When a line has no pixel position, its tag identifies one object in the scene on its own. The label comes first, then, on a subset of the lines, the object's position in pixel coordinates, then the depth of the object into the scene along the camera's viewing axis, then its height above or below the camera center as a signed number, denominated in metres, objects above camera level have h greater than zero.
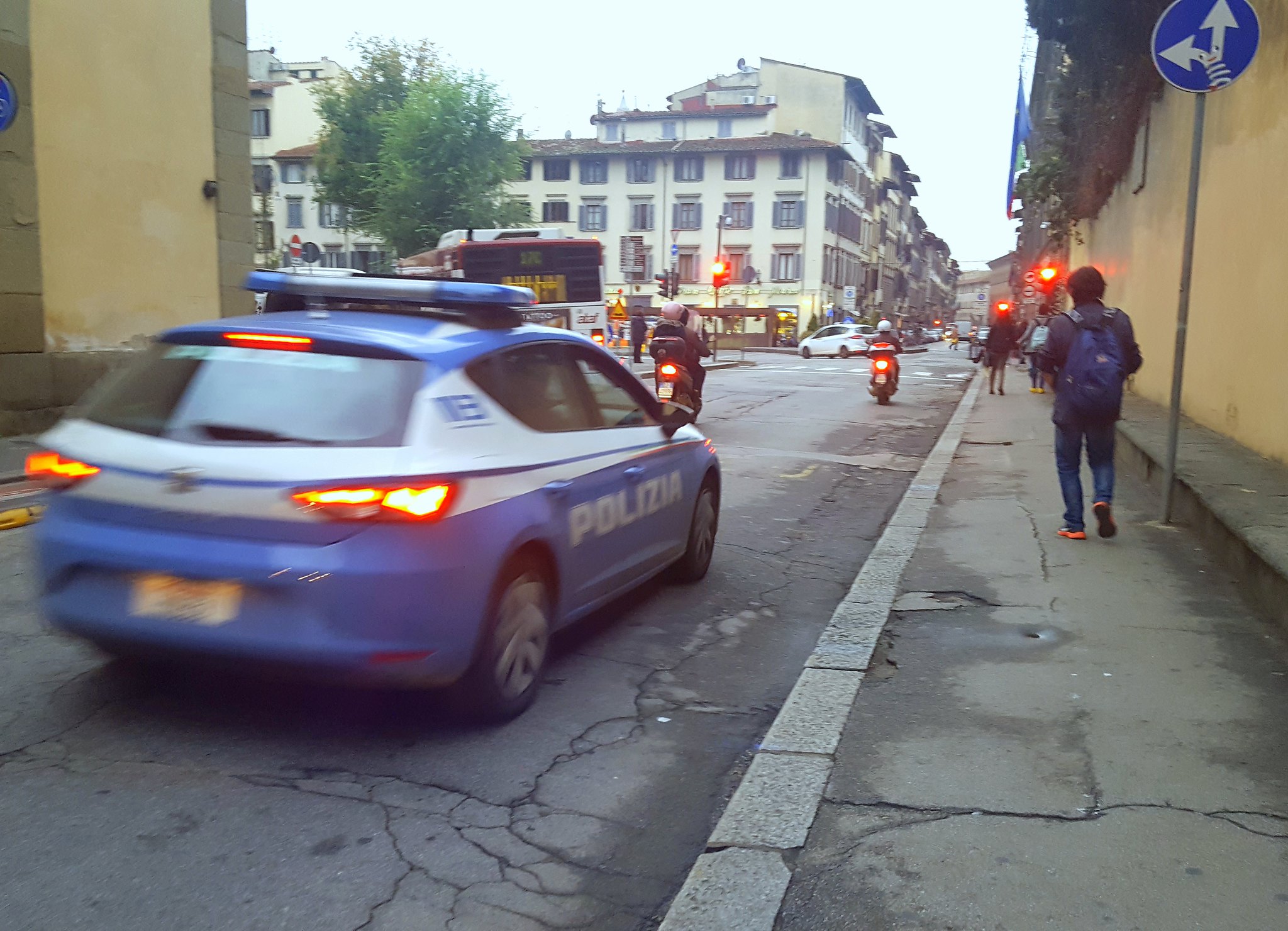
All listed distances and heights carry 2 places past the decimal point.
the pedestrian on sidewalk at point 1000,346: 24.25 -0.83
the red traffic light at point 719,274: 41.62 +0.98
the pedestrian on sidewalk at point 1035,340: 24.64 -0.74
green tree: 44.28 +5.00
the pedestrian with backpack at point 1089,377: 7.34 -0.43
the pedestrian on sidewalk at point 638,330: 35.91 -0.93
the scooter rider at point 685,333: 14.35 -0.39
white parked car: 51.66 -1.76
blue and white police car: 3.77 -0.67
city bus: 24.41 +0.60
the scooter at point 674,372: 14.11 -0.85
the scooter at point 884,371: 21.58 -1.21
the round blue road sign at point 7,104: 9.36 +1.46
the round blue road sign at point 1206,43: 7.14 +1.61
